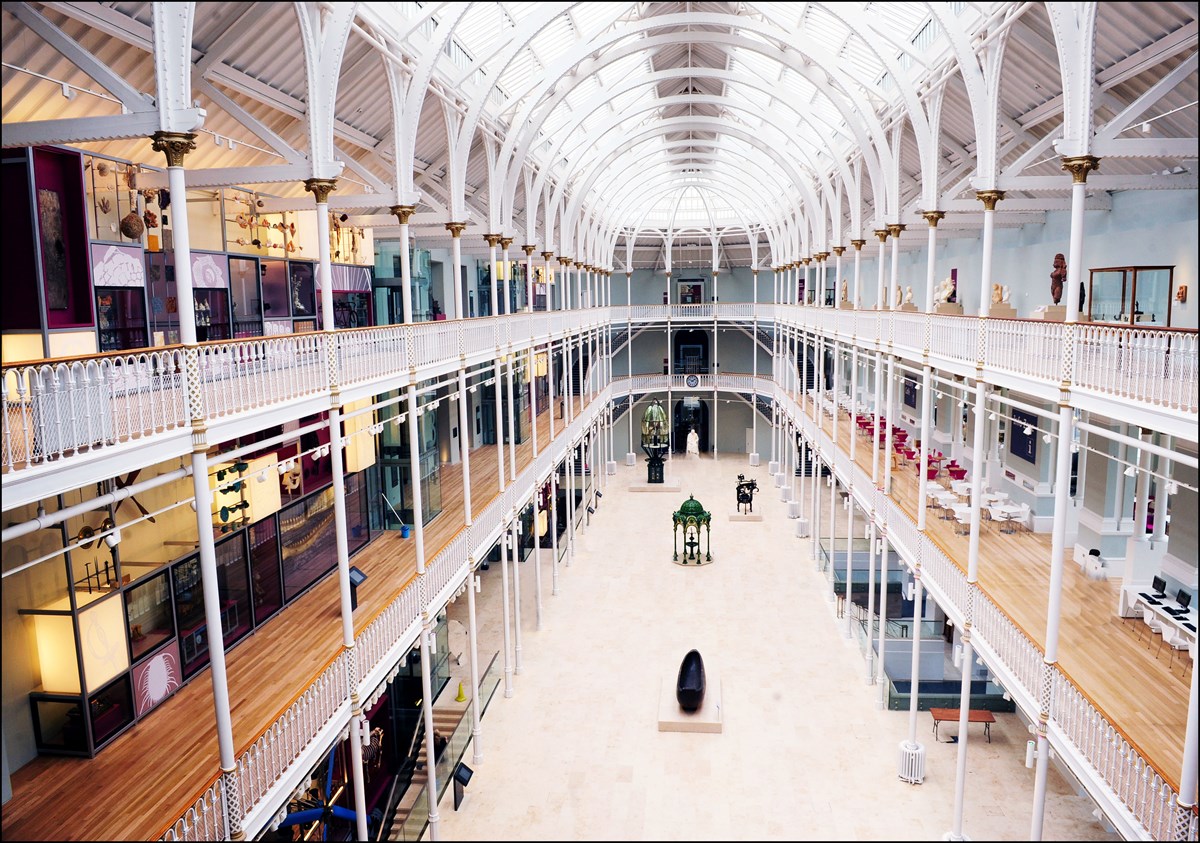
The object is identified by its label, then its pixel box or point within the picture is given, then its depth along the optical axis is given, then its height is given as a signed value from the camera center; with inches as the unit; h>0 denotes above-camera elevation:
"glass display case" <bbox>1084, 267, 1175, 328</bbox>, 563.5 +10.3
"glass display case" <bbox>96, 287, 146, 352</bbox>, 452.4 +4.7
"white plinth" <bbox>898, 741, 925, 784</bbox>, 570.3 -321.6
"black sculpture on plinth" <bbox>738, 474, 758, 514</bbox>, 1304.1 -288.6
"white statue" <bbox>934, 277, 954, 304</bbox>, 989.8 +26.6
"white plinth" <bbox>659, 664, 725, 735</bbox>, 640.4 -323.5
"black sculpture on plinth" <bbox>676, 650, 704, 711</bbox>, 655.8 -303.4
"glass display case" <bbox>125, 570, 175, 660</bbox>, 438.0 -163.1
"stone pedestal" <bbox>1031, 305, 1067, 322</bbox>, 609.0 -2.4
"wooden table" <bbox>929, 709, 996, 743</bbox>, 628.4 -319.2
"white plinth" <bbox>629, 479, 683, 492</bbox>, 1491.1 -317.7
